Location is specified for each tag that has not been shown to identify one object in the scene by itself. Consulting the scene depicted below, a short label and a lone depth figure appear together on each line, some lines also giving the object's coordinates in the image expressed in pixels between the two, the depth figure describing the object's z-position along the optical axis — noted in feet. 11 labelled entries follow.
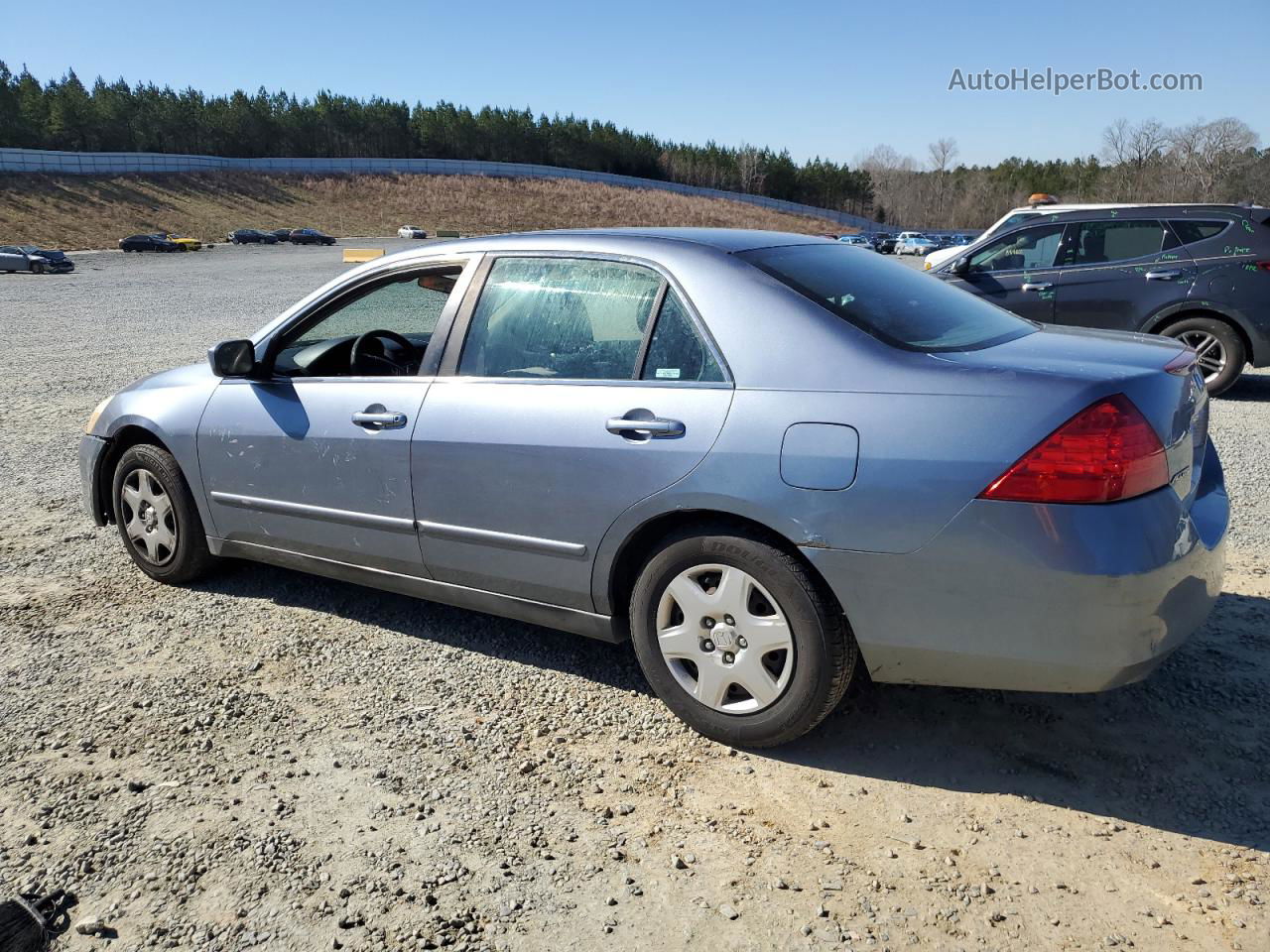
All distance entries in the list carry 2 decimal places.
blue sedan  8.63
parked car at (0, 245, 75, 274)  126.00
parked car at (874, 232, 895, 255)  196.85
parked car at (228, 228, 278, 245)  203.00
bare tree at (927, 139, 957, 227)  431.84
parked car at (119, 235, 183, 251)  174.19
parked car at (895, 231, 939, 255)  197.36
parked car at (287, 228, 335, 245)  203.62
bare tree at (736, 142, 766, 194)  433.48
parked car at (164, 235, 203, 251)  179.32
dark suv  28.86
